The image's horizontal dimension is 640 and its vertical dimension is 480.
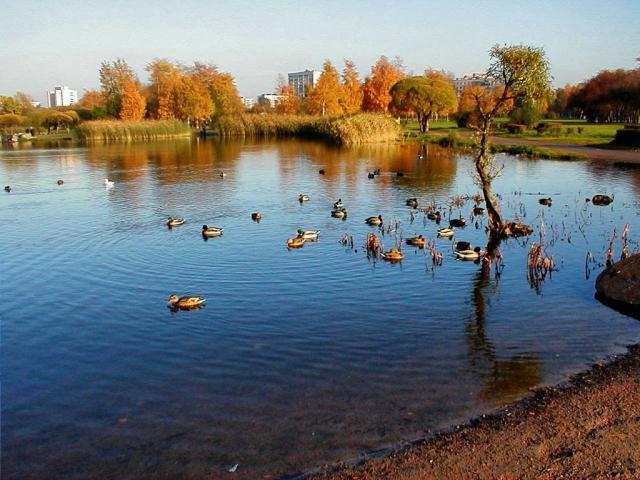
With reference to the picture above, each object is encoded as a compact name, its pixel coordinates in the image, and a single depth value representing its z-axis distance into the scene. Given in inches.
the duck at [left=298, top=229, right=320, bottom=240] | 832.2
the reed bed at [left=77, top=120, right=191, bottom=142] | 3302.2
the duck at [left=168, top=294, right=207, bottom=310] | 574.1
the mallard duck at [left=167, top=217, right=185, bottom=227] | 954.7
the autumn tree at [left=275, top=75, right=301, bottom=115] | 4504.7
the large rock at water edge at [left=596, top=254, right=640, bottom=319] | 557.0
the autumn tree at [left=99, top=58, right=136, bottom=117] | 4542.3
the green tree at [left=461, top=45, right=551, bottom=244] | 800.3
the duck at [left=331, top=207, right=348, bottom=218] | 1002.1
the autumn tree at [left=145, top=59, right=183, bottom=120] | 4183.1
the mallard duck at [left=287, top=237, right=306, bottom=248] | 801.6
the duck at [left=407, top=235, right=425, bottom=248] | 794.5
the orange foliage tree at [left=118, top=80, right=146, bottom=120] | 4047.7
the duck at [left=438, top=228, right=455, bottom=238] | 840.3
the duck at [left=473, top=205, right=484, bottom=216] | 993.2
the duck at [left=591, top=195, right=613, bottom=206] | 1069.8
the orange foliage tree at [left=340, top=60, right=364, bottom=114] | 3905.0
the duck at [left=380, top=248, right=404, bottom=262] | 732.0
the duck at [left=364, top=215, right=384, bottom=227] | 928.9
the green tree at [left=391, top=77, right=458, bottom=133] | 2940.5
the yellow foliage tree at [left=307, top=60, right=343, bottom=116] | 3841.0
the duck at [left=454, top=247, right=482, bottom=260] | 729.8
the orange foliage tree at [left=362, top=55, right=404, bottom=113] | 3853.3
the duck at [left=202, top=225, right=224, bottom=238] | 882.4
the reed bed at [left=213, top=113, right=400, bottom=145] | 2603.3
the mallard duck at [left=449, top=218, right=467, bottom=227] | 924.6
